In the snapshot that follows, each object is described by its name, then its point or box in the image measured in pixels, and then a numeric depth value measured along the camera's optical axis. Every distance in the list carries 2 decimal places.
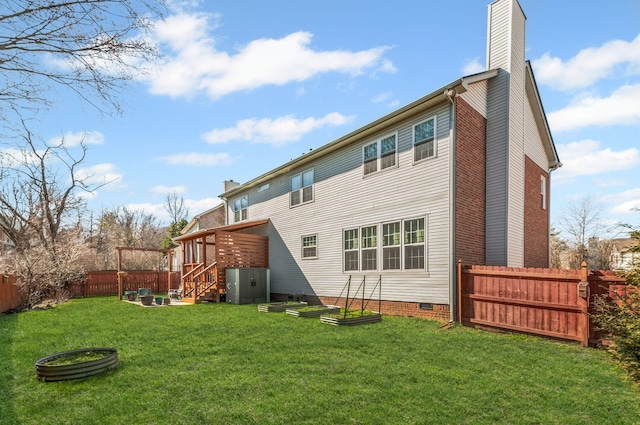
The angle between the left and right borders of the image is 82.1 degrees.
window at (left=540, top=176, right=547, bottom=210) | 14.83
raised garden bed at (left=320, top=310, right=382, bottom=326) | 9.74
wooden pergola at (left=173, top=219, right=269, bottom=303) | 16.55
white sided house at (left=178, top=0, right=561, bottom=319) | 10.42
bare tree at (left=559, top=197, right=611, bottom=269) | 29.64
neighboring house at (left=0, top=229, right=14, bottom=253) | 26.50
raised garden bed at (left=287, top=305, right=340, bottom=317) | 11.38
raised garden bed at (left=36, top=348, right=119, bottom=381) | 5.22
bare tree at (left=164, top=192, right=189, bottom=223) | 49.73
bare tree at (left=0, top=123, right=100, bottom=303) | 19.39
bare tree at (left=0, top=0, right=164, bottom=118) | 4.05
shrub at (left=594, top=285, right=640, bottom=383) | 5.00
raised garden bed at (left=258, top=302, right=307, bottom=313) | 12.87
